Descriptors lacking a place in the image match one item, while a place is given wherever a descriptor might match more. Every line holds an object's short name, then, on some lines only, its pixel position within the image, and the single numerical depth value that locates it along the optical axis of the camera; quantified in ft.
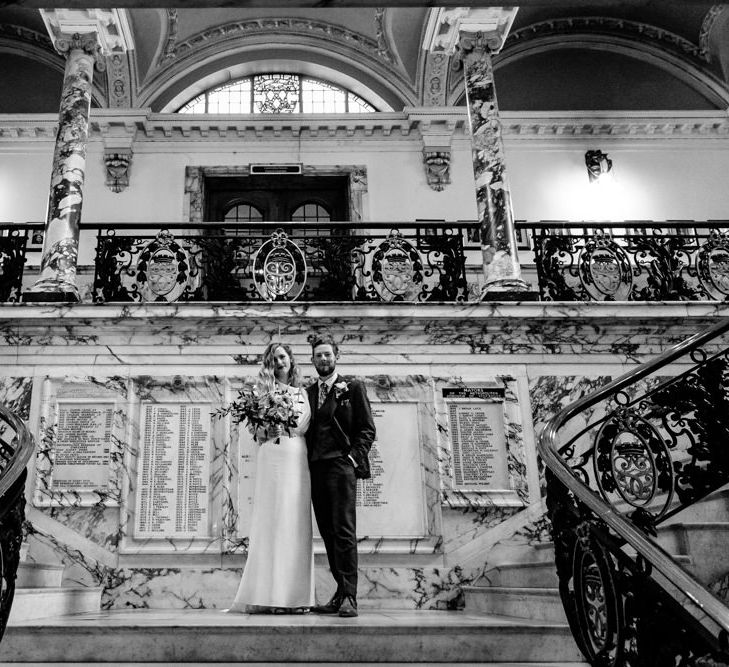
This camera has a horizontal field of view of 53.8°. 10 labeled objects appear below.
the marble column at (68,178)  27.48
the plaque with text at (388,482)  23.99
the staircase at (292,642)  13.80
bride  17.43
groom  17.25
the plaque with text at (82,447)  24.02
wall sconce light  43.91
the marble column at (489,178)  28.55
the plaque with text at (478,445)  24.72
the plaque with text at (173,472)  23.68
